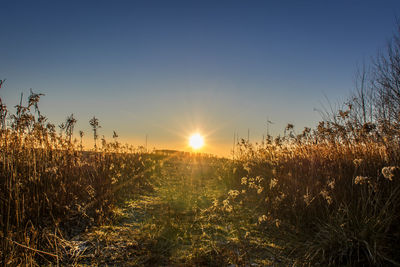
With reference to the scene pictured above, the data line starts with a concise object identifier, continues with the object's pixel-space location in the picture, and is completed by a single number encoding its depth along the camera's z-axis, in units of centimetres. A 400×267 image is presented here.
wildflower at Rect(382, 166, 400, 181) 220
